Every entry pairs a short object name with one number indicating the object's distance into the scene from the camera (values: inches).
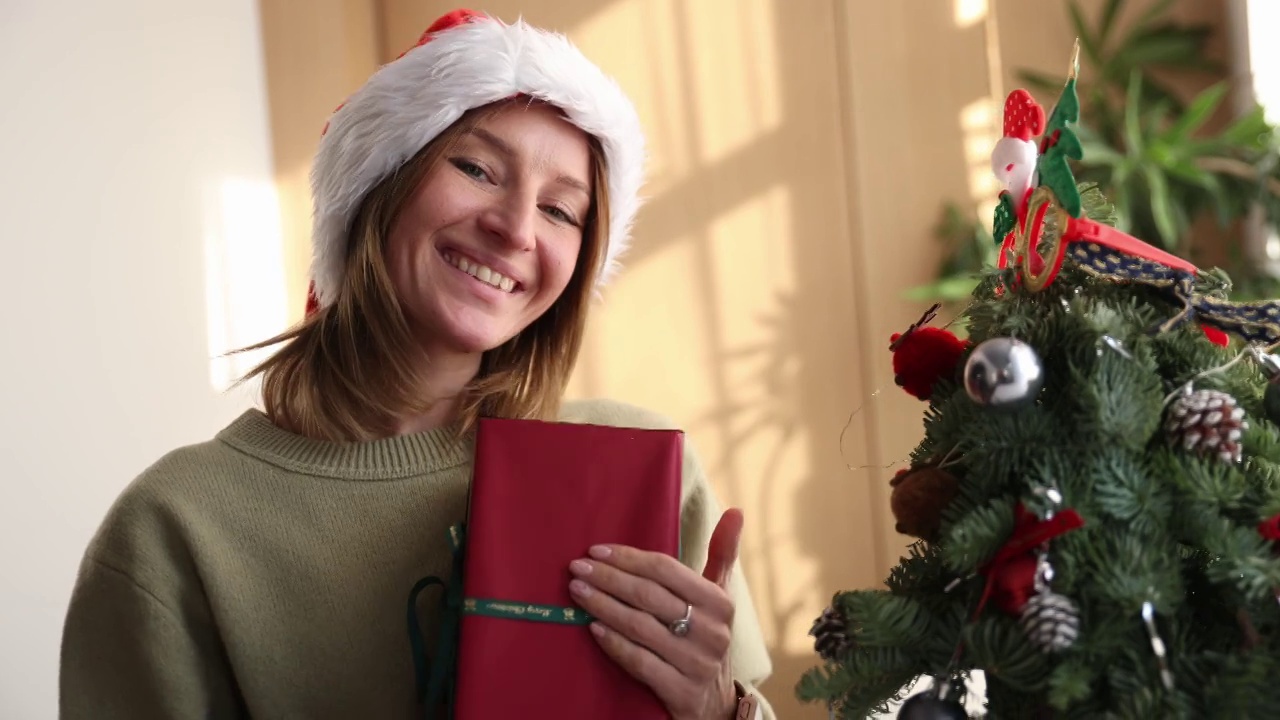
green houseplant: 82.1
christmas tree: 23.7
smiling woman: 42.6
